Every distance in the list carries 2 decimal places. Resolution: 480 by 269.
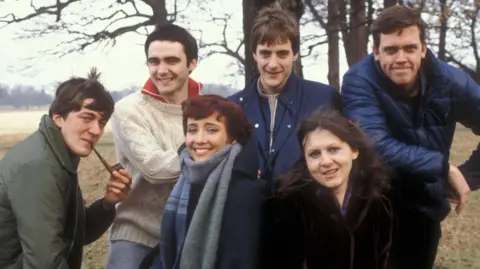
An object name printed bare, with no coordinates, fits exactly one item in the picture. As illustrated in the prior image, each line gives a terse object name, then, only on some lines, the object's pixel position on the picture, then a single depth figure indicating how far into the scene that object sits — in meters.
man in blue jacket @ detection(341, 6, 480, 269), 2.25
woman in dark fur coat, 2.13
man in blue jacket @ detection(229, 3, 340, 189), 2.26
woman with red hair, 2.09
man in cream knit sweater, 2.33
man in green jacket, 2.03
